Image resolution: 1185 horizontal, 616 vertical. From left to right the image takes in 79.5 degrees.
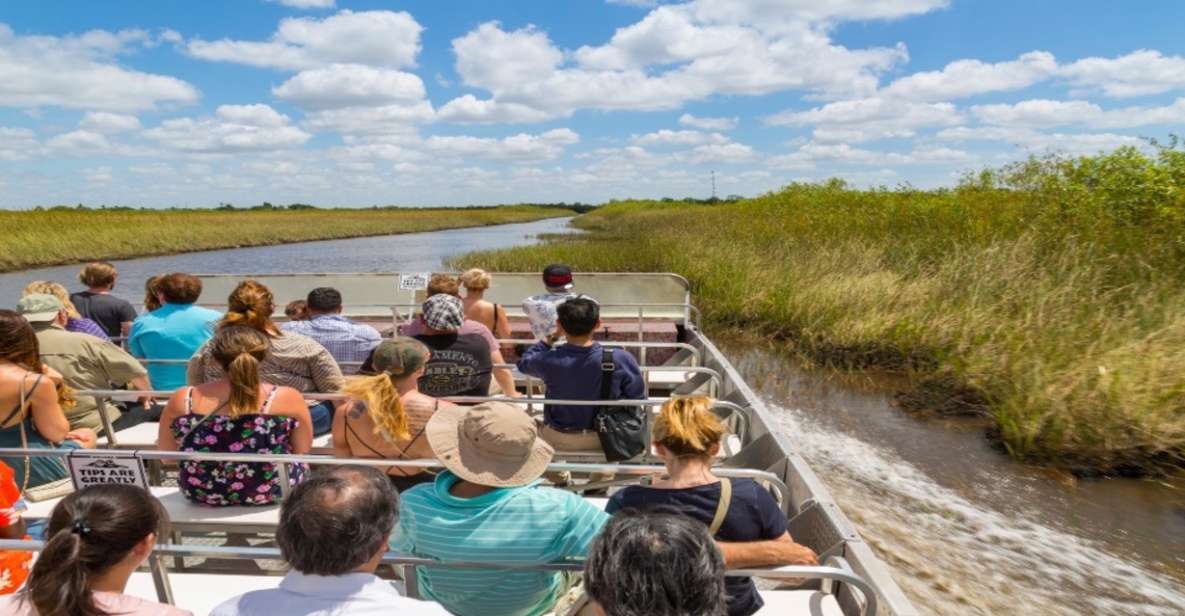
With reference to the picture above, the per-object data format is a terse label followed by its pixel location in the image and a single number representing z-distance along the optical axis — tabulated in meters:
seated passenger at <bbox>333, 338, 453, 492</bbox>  3.04
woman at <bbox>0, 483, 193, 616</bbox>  1.54
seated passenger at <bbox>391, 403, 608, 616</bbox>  2.19
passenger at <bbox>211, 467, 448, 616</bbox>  1.67
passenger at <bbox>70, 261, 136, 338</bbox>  5.73
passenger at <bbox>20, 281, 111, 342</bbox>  4.75
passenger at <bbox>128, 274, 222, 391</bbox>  4.85
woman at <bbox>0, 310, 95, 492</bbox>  3.06
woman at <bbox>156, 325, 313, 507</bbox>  3.02
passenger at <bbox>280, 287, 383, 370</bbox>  4.91
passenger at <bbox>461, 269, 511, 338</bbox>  5.88
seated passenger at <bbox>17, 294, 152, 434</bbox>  3.85
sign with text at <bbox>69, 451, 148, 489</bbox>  2.80
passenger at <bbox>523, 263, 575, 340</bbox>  5.41
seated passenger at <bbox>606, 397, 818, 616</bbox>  2.26
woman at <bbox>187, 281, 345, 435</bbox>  3.89
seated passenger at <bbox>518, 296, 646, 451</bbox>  3.82
